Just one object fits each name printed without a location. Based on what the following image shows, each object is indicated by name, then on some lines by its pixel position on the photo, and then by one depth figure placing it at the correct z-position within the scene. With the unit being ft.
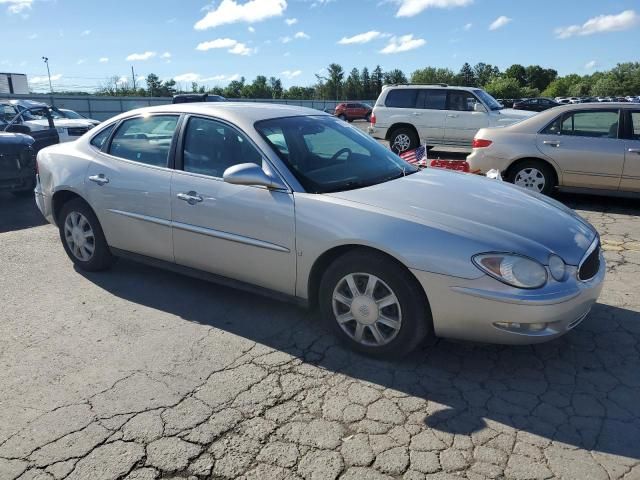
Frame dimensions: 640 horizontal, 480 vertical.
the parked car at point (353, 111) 129.08
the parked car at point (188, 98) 43.70
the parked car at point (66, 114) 48.55
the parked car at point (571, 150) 22.82
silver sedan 9.59
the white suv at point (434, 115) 39.68
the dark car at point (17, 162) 25.30
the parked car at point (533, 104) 99.45
